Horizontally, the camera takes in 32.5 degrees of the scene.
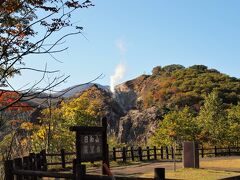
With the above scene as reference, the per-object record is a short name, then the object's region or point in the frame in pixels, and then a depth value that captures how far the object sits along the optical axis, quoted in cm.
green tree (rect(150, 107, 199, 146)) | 4091
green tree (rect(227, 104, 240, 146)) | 4409
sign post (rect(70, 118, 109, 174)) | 1378
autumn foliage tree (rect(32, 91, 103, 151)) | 3403
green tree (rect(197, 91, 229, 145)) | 4453
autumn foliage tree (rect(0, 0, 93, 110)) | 911
